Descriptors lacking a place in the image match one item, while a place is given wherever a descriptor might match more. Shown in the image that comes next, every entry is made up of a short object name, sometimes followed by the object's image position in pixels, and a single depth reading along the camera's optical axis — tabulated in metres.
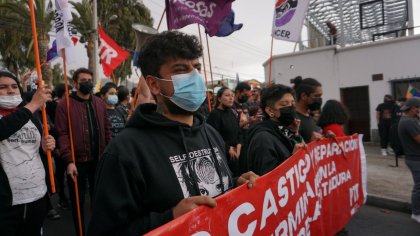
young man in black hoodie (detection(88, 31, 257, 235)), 1.44
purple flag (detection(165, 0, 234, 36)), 4.00
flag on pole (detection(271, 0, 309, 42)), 5.49
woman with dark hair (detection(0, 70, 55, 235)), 2.49
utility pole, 16.52
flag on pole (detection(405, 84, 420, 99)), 10.21
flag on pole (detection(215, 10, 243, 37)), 5.19
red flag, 7.53
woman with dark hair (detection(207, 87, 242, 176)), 5.43
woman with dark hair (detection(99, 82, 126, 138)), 5.07
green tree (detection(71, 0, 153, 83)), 21.31
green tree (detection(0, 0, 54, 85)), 16.59
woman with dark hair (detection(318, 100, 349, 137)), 4.38
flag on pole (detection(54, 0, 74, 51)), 3.64
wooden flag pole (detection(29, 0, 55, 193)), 2.86
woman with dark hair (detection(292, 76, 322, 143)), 3.96
